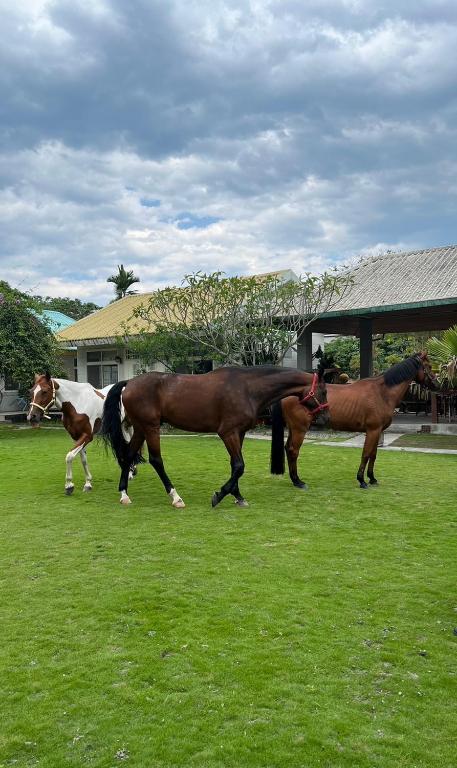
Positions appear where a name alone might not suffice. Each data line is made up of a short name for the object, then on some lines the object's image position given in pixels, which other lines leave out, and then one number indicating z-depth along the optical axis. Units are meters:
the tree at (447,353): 11.95
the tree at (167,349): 19.27
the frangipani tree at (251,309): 16.94
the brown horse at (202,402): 7.55
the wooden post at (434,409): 16.05
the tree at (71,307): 51.31
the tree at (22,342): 17.58
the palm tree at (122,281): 46.44
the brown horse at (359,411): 8.52
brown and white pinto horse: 8.28
